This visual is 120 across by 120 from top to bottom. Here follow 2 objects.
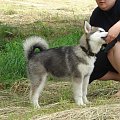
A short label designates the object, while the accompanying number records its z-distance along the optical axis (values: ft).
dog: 15.64
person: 15.96
